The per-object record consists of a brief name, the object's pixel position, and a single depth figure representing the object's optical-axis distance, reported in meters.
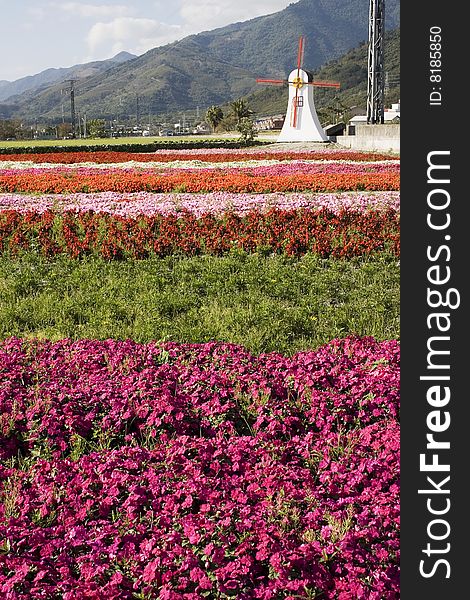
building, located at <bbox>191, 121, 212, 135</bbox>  156.27
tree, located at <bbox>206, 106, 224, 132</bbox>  106.38
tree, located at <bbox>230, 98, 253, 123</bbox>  94.81
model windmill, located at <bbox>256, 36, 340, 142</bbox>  53.28
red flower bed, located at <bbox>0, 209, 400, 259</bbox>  10.37
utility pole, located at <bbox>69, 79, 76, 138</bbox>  100.12
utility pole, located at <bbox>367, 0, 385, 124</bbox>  40.22
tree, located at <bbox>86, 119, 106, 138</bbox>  107.88
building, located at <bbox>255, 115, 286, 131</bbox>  109.00
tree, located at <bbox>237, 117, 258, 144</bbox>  53.06
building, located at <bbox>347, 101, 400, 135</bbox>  89.10
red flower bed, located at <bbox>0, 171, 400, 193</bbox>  18.11
